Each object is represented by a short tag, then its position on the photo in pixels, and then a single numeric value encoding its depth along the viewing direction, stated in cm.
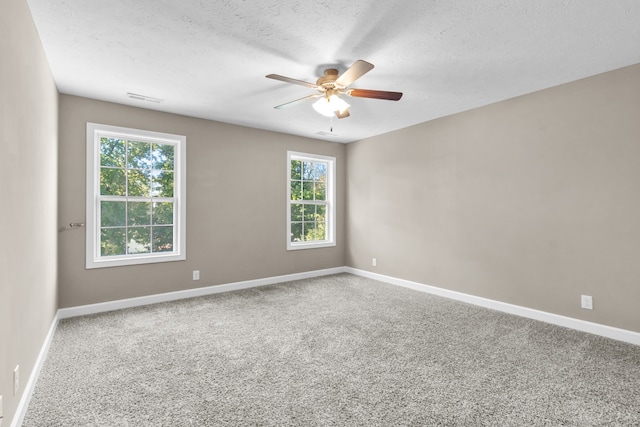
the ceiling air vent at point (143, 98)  356
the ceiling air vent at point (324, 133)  518
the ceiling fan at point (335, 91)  253
